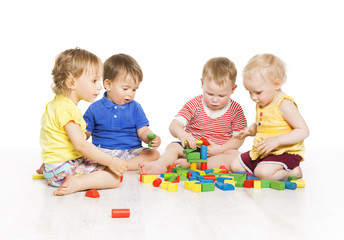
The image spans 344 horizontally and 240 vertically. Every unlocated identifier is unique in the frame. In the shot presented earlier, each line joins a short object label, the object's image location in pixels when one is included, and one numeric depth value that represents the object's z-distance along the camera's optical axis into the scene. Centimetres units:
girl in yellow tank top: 286
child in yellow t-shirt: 253
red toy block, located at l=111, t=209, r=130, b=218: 202
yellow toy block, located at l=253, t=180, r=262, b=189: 269
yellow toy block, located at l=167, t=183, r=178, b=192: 257
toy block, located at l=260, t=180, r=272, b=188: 272
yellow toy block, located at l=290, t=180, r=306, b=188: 275
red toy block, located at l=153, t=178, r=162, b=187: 270
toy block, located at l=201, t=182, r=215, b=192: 258
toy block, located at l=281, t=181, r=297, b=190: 268
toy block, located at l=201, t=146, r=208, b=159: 314
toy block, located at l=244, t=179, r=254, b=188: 270
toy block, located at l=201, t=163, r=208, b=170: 326
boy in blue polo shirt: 323
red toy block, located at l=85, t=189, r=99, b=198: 238
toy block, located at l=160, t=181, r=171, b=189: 264
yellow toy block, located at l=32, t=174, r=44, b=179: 291
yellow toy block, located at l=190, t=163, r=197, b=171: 323
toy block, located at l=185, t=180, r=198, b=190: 261
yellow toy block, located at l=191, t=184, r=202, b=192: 257
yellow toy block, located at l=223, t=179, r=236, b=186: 275
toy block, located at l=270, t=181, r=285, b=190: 265
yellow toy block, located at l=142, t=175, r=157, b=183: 283
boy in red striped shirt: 336
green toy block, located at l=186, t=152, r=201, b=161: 310
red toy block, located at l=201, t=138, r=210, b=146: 331
